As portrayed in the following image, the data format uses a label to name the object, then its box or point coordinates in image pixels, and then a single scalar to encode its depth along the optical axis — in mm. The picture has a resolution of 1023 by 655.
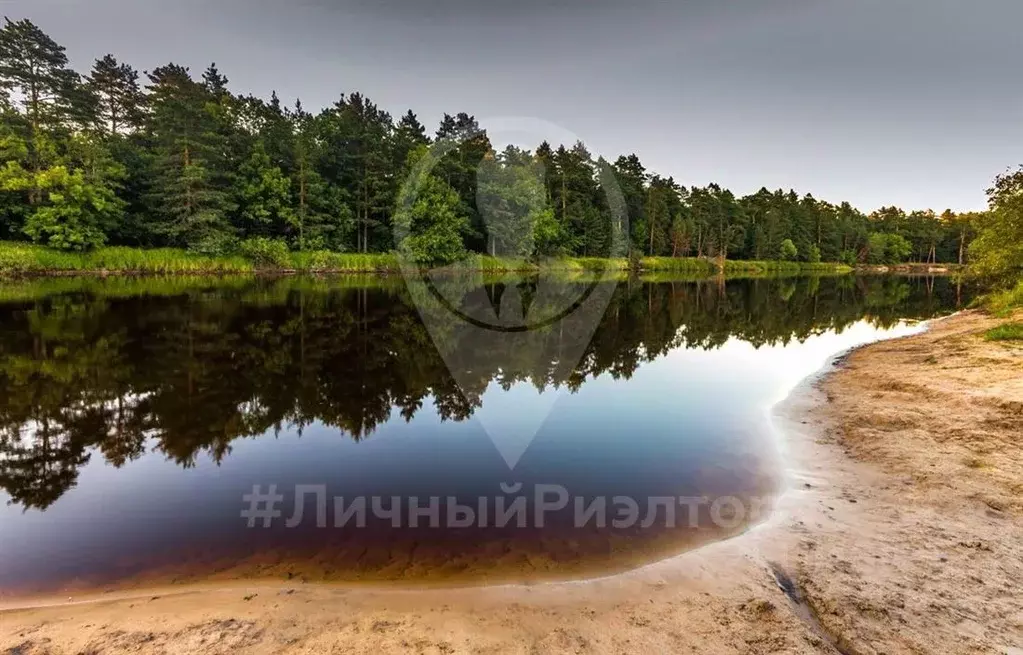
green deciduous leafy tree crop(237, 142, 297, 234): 57438
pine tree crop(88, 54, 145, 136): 67312
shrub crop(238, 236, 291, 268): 54719
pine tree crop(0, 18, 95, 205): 46469
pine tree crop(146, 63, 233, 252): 51438
